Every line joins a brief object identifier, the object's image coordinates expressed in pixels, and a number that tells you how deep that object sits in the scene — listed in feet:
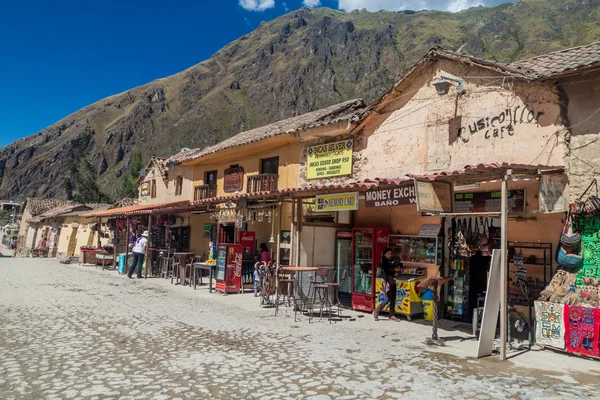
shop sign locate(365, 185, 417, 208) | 28.60
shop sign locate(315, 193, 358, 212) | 33.45
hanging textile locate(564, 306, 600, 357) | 22.53
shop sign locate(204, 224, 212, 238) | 63.06
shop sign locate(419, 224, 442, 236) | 33.27
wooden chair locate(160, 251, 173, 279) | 58.90
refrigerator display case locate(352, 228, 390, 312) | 35.78
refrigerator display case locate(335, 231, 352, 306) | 40.81
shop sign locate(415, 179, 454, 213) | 25.40
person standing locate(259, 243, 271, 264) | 44.11
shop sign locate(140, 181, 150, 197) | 87.54
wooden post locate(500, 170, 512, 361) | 22.52
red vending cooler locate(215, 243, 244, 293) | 44.21
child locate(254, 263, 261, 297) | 41.67
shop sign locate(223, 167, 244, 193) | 60.85
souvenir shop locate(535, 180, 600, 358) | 22.94
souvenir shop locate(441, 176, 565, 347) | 26.91
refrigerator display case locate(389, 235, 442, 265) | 33.86
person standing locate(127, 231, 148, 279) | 57.88
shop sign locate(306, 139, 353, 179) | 46.89
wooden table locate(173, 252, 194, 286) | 51.80
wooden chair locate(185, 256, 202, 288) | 49.54
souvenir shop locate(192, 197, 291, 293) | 44.47
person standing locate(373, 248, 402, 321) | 32.89
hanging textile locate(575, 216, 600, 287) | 24.53
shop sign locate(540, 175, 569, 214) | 25.81
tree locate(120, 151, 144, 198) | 194.59
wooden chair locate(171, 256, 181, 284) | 53.26
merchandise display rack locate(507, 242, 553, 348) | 26.43
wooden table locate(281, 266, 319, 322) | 33.65
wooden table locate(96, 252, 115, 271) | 73.36
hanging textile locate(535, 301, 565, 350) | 23.89
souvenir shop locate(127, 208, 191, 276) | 60.08
